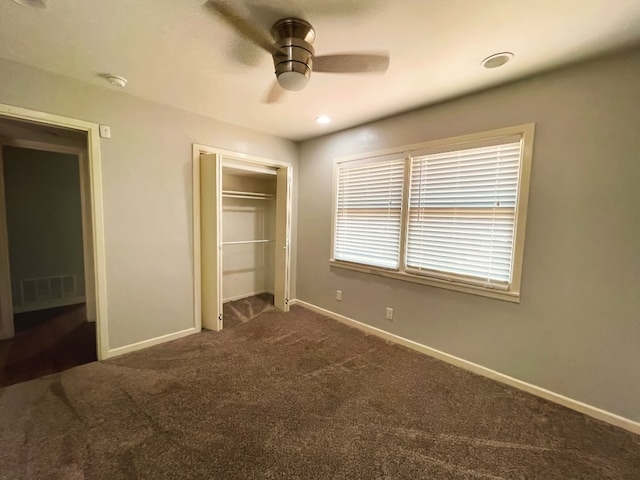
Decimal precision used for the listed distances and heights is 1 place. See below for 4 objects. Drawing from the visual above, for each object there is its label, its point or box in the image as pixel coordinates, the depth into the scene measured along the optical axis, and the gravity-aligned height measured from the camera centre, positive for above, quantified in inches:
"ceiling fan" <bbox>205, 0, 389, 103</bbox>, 55.3 +40.8
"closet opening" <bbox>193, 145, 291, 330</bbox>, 112.5 -9.2
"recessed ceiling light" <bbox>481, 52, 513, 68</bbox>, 66.5 +44.1
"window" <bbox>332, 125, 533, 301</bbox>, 81.8 +4.7
